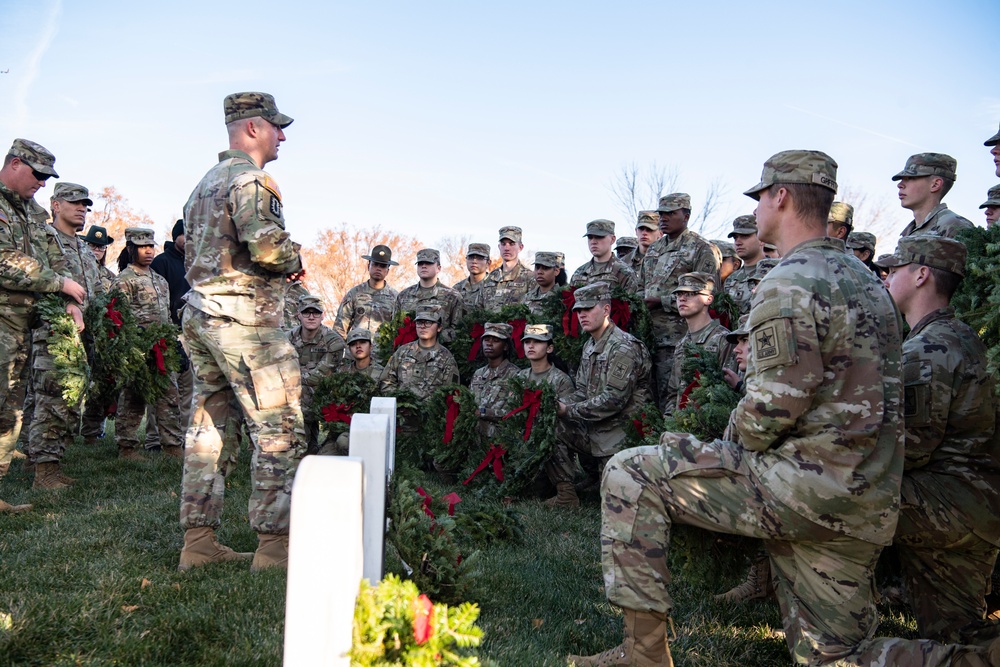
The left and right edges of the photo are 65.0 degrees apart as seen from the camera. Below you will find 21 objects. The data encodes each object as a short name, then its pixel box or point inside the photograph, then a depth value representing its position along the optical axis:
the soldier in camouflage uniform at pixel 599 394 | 7.86
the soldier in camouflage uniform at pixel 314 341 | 10.26
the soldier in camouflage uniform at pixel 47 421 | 7.43
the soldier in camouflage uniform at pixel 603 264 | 9.55
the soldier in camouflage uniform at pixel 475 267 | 12.70
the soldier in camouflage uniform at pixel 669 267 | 8.51
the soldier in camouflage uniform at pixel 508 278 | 11.46
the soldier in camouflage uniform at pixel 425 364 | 9.70
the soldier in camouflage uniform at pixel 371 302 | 12.34
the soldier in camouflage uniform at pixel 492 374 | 8.90
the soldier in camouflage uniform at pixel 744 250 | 7.95
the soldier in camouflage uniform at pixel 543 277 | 10.07
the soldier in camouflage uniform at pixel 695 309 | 7.23
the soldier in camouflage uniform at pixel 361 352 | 10.48
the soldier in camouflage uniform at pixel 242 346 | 4.97
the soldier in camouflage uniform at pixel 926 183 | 6.45
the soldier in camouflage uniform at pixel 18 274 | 6.60
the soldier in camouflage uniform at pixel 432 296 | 10.72
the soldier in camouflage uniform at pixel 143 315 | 9.39
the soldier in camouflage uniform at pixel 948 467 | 3.98
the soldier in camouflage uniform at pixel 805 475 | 3.45
